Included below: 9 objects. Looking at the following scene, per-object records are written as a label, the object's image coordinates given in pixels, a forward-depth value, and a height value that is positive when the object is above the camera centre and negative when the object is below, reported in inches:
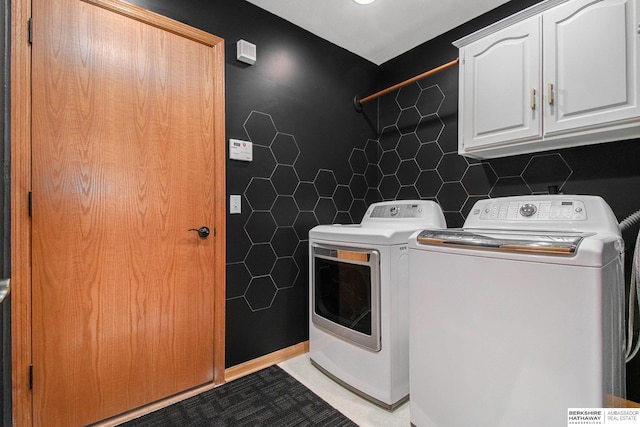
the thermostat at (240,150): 73.9 +15.7
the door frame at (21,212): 49.7 +0.1
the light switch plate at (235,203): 74.3 +2.5
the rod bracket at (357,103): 102.4 +37.3
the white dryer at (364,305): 61.9 -20.5
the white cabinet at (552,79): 52.0 +26.7
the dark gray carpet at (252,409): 59.2 -40.5
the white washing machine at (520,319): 37.4 -14.9
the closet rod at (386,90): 78.2 +37.9
